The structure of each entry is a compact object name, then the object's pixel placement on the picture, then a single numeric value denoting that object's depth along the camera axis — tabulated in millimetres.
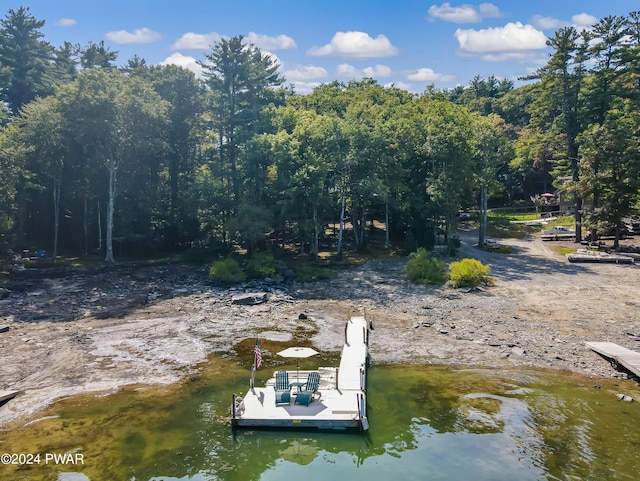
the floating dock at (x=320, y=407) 15531
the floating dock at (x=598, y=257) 40000
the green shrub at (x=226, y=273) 35281
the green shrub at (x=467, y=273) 33750
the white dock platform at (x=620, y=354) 19844
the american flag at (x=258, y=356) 18031
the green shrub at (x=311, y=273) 37312
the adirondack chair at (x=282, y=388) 16500
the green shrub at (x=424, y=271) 35375
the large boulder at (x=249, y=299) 30634
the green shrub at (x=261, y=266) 36312
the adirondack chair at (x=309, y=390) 16341
